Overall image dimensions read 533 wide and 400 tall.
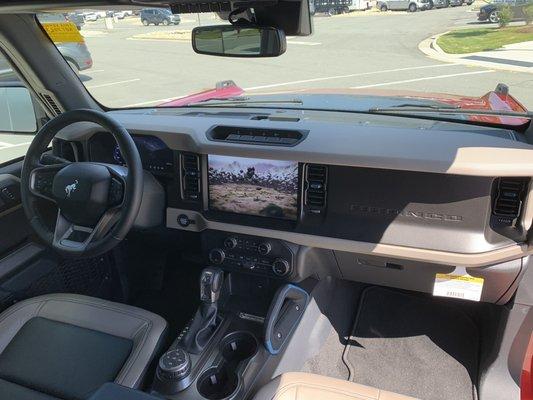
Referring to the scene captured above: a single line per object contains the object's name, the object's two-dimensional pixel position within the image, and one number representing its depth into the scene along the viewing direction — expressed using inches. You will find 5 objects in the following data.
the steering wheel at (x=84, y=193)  74.9
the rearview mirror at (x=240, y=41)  77.9
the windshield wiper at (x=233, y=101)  105.4
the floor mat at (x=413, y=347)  99.3
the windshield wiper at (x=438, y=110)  81.0
